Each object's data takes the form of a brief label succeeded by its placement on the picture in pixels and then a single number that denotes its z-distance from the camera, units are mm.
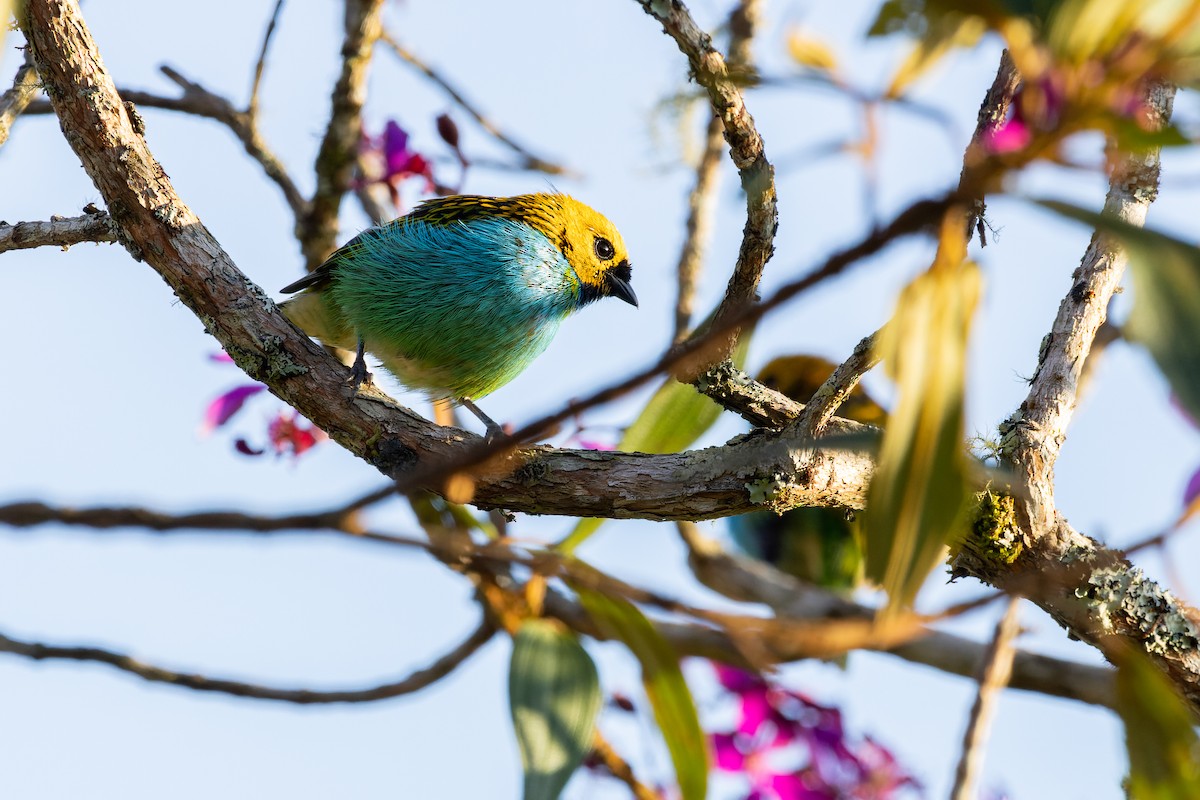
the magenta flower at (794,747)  6844
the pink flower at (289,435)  8875
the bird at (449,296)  8828
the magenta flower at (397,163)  9641
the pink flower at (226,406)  8656
